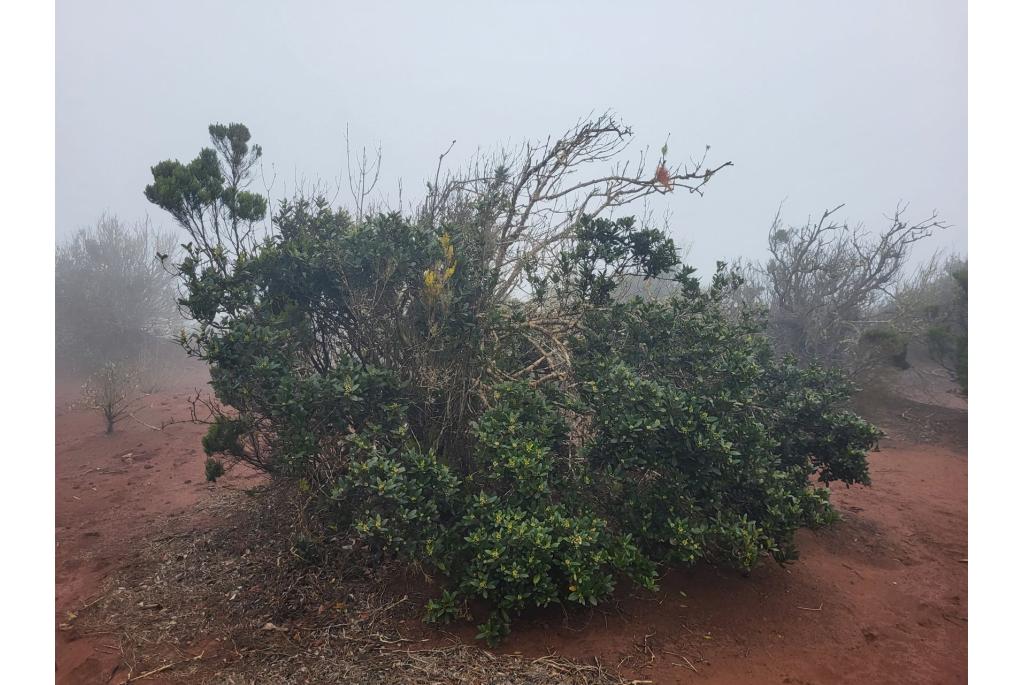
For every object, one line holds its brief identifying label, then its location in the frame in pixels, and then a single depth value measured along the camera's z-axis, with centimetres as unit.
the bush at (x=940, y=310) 1034
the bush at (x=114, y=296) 1373
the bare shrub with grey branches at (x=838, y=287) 1211
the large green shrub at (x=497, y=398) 344
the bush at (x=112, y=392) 902
